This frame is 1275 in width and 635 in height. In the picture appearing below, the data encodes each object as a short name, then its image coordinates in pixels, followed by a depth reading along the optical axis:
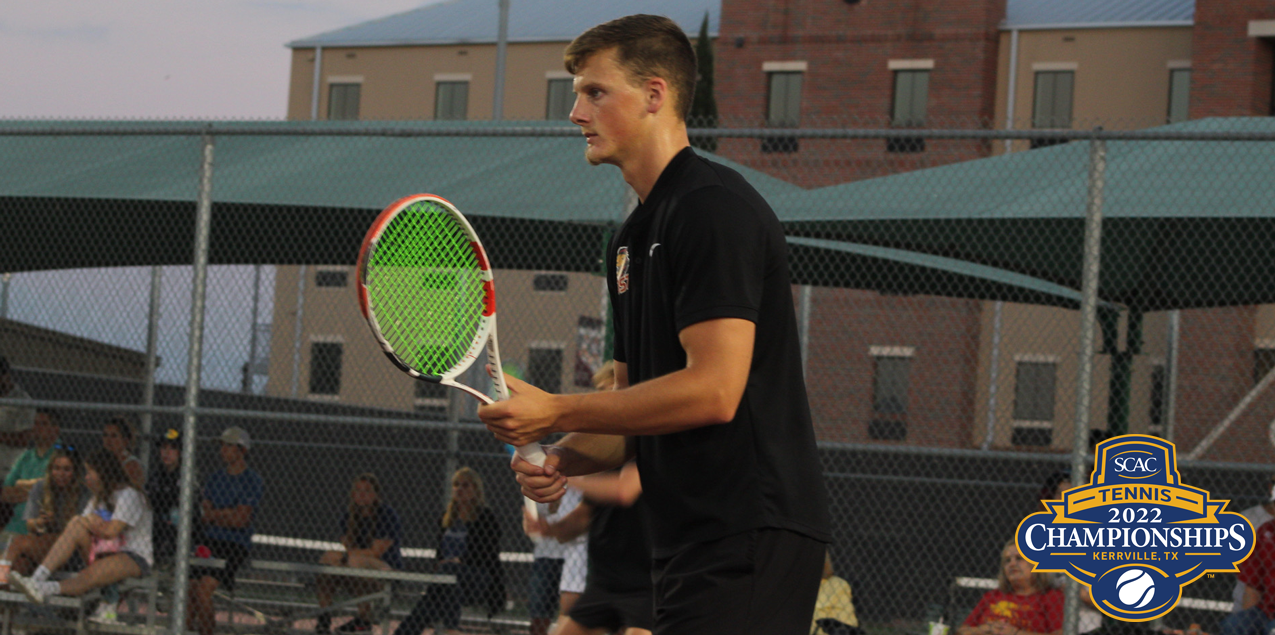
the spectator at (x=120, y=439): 17.08
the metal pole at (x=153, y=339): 20.81
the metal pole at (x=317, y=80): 70.25
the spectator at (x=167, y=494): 18.19
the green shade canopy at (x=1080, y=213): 14.20
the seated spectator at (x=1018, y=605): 13.61
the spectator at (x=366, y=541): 17.47
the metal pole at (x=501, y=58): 38.14
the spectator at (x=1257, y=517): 14.45
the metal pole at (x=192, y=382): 13.90
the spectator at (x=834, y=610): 15.12
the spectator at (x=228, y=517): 17.12
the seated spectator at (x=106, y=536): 15.54
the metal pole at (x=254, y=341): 19.70
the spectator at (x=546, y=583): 16.69
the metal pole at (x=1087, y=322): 12.35
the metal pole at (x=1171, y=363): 20.11
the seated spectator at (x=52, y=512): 16.42
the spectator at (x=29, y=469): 17.61
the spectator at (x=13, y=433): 18.78
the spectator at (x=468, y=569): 16.59
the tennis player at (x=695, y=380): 4.84
